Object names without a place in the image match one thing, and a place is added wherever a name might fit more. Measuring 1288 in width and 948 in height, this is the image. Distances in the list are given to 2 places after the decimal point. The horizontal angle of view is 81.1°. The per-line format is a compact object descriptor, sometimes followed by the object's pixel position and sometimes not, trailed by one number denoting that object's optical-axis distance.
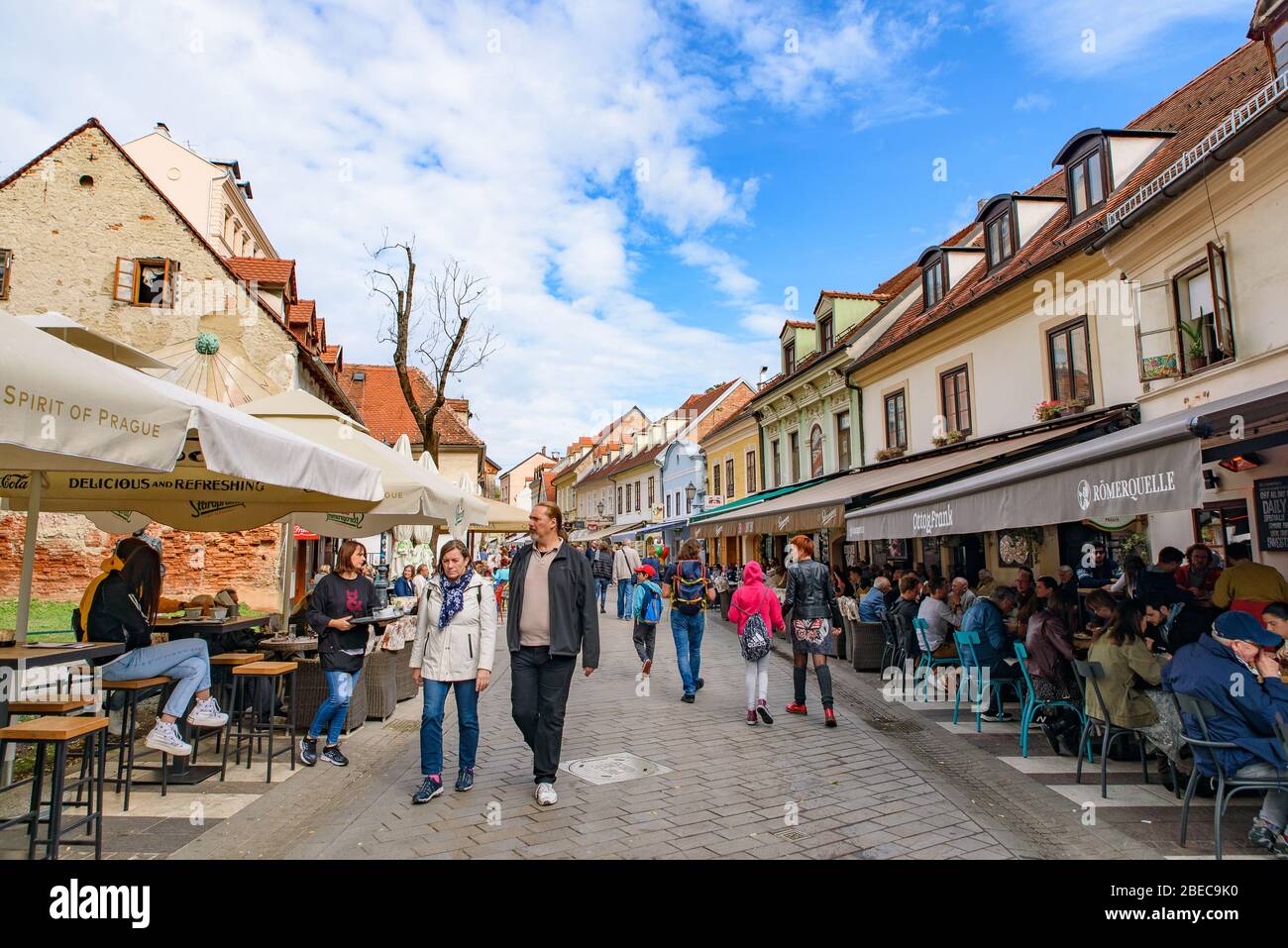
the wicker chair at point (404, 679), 8.44
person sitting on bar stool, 4.98
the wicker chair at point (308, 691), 6.65
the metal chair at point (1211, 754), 3.92
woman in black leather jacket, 7.29
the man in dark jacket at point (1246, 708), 4.05
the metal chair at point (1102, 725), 5.09
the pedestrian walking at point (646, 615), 9.48
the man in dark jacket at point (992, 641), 7.40
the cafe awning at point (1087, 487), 3.99
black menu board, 8.48
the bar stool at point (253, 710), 5.64
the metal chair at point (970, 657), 7.28
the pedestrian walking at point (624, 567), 18.77
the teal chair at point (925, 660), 8.78
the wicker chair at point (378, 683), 7.60
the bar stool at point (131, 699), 4.82
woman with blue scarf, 5.07
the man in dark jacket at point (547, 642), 4.97
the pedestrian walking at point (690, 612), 8.78
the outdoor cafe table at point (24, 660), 4.12
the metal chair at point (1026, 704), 6.21
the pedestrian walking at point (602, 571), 22.97
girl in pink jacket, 7.45
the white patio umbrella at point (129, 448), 3.04
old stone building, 18.03
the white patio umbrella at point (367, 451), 7.83
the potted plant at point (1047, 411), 12.16
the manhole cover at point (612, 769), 5.52
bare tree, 16.47
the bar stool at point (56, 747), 3.51
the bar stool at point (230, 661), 6.03
